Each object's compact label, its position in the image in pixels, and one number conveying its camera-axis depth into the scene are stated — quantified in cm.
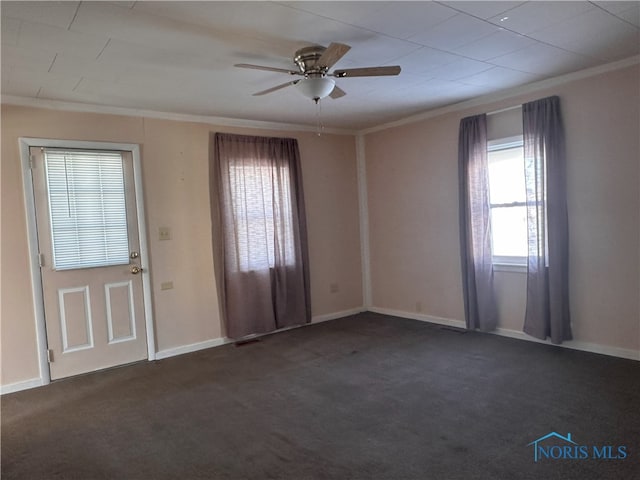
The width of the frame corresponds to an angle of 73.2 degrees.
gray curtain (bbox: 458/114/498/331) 452
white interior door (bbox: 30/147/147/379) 385
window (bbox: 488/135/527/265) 436
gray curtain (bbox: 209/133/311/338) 477
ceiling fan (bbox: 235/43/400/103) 269
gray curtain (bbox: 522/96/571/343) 392
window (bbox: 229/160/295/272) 485
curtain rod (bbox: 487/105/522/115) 425
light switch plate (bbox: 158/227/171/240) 443
